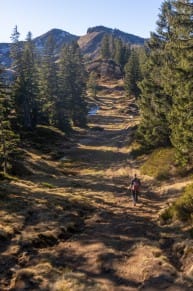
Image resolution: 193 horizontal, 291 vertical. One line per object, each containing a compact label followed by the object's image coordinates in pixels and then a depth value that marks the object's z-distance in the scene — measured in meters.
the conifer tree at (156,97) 38.81
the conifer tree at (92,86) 125.75
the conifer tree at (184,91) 27.19
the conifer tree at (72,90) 76.56
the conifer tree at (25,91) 61.12
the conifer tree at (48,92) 67.19
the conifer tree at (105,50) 171.14
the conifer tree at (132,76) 102.19
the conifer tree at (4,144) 33.38
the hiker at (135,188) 24.39
